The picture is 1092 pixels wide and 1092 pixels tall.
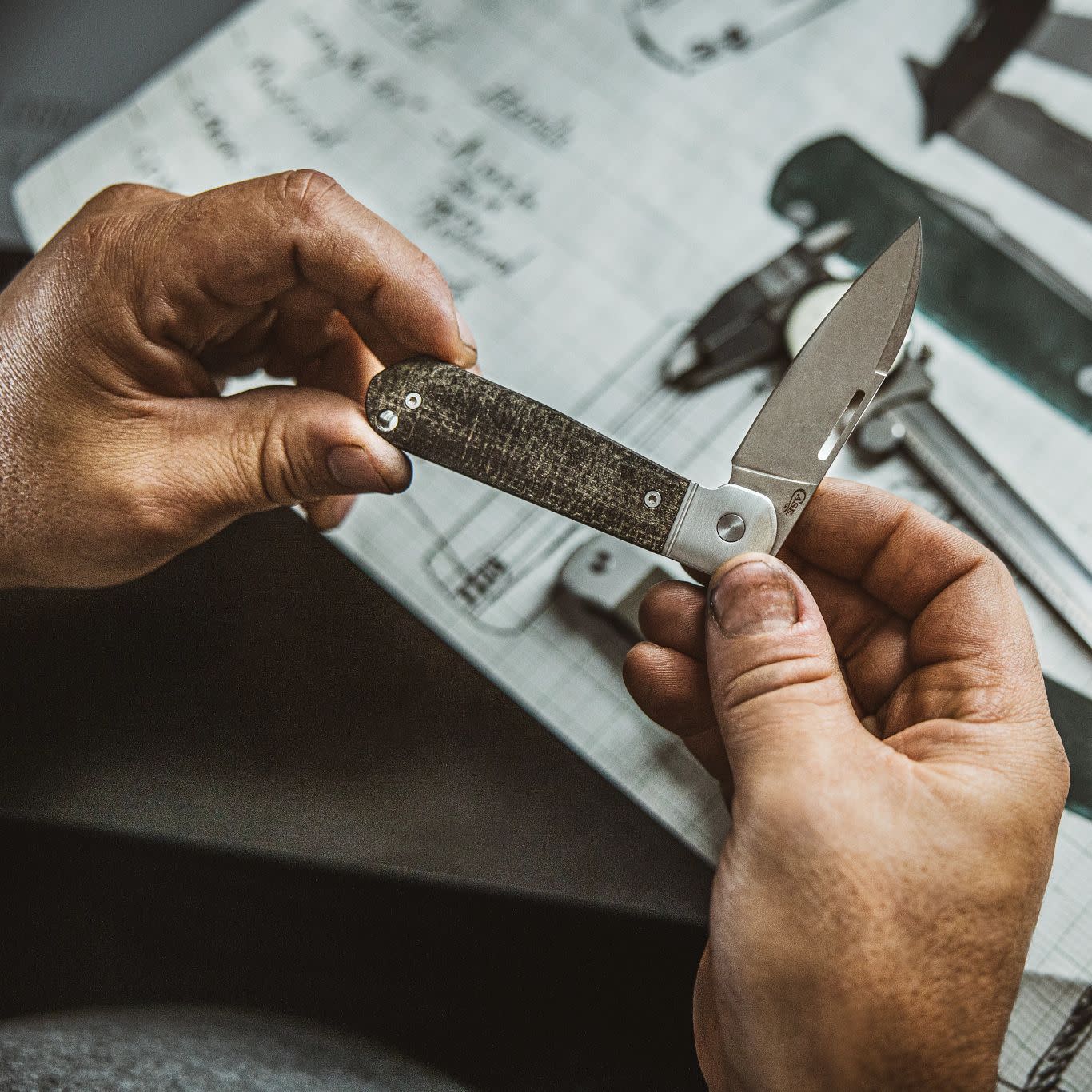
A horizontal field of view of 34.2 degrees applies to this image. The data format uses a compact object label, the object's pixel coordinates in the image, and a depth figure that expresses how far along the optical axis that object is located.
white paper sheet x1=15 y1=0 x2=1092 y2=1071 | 0.47
